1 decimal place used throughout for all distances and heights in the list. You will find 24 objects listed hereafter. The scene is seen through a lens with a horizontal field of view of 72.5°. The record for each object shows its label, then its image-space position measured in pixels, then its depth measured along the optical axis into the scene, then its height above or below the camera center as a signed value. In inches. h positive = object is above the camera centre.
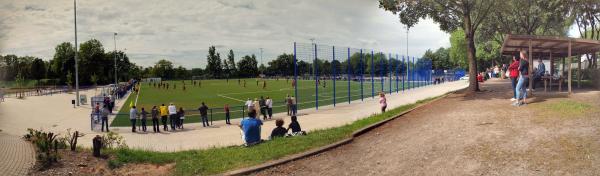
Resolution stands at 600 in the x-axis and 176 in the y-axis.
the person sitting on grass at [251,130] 414.0 -50.8
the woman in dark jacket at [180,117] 740.0 -64.1
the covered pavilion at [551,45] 522.3 +47.7
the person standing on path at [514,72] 505.0 +6.4
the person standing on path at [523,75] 444.3 +2.3
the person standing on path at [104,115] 746.2 -59.4
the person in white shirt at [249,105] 809.4 -49.3
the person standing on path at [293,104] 860.1 -51.4
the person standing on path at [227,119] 779.4 -72.5
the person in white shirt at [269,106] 833.5 -53.4
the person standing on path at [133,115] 725.3 -59.3
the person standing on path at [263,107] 834.0 -54.7
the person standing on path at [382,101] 697.6 -38.0
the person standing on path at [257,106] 788.4 -49.3
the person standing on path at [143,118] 726.7 -64.2
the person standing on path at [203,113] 754.2 -58.7
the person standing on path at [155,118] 721.0 -64.0
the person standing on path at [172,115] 735.7 -60.0
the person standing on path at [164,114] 738.2 -58.6
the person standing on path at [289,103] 864.7 -48.3
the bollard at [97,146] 343.0 -53.3
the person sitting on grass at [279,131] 449.4 -55.9
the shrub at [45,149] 294.8 -51.0
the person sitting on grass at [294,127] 452.9 -52.1
